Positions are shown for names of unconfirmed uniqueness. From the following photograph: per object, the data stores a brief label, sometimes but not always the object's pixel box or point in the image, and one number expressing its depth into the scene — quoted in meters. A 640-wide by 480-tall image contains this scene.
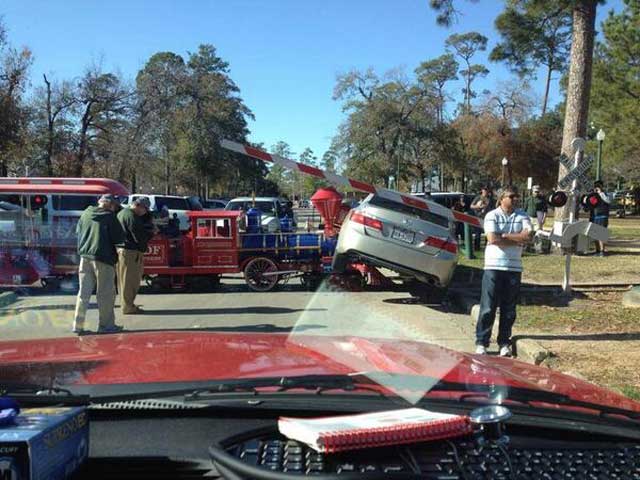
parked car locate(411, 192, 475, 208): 25.16
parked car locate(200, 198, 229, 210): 35.38
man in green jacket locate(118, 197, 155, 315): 10.04
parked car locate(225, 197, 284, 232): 25.58
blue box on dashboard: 1.39
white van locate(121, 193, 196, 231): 25.41
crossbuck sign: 10.13
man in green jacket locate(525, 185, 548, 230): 19.59
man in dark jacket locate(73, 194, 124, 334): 8.55
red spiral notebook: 1.56
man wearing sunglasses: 7.38
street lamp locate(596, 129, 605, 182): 23.27
